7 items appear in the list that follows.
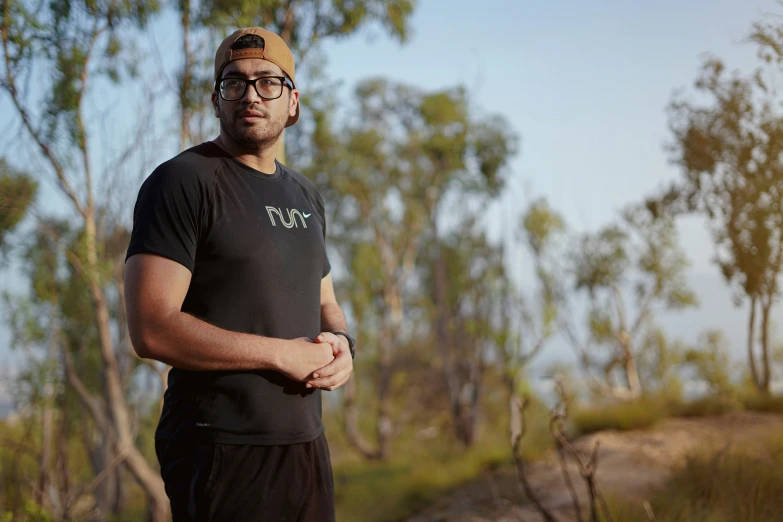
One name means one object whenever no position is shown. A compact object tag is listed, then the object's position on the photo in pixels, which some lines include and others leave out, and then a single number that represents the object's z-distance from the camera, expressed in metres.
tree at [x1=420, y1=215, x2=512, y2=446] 13.52
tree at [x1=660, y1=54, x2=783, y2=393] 5.07
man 1.44
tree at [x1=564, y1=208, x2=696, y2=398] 14.93
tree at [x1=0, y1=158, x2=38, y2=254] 6.66
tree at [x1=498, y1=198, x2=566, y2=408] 11.68
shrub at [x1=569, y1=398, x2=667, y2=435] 7.89
